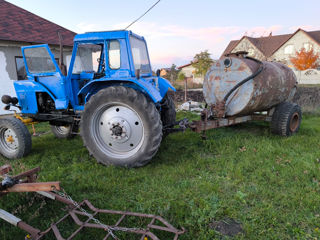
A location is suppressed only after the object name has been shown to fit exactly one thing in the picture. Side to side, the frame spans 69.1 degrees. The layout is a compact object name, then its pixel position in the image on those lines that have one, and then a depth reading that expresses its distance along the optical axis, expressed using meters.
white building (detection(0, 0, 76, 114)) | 8.70
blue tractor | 3.60
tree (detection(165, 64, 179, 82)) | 27.42
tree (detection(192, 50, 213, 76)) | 27.14
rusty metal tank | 4.61
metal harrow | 2.17
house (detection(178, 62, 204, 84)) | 39.37
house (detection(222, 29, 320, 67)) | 29.99
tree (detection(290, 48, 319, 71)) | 26.27
